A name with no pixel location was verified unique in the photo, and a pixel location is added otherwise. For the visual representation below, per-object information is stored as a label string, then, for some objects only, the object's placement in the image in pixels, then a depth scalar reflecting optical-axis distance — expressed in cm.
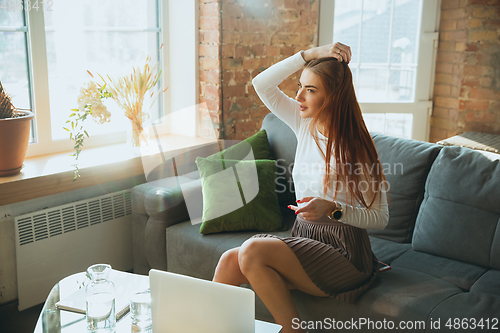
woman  170
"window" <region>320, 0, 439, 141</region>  337
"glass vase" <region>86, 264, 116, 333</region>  131
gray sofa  168
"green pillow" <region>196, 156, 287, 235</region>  228
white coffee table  133
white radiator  231
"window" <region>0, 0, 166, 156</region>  241
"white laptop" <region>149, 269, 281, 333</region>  112
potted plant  209
